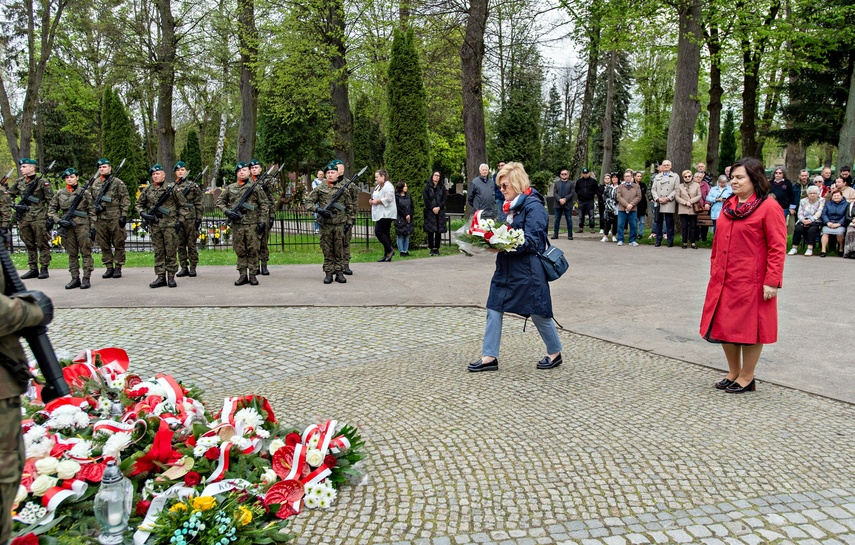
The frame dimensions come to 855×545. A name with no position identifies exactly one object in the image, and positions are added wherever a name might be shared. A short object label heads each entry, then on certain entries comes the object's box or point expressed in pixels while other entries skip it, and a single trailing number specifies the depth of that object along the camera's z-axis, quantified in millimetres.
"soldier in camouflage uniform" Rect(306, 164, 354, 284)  11805
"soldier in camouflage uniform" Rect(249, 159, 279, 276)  12195
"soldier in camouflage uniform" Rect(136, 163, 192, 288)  11695
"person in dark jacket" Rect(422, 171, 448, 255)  15938
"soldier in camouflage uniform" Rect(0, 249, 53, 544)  2410
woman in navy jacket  6219
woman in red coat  5539
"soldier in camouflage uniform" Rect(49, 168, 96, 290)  11672
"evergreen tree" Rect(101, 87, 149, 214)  25125
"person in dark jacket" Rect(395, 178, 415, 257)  15508
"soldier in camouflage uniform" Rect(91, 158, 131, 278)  12275
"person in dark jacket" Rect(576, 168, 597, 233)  19141
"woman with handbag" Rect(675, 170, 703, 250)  16031
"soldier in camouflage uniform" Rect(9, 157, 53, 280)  12703
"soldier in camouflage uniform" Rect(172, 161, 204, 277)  12445
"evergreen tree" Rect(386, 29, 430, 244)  16797
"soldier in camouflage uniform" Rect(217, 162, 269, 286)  11609
